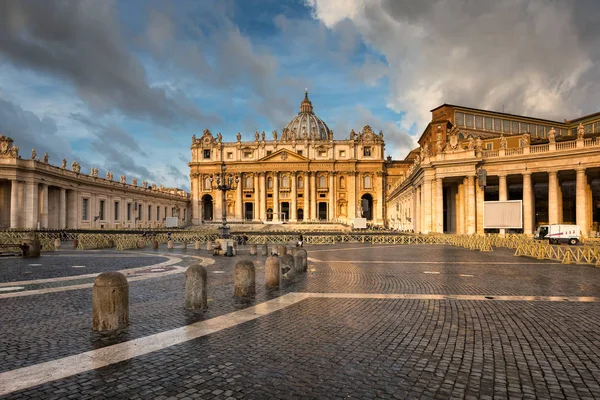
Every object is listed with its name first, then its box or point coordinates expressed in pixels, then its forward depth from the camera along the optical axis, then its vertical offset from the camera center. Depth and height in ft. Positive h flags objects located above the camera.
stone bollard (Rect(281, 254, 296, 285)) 43.09 -5.66
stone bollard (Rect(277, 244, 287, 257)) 71.48 -6.39
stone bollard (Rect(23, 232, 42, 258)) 67.41 -5.40
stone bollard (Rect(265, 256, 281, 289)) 37.42 -5.62
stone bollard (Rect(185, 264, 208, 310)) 28.30 -5.36
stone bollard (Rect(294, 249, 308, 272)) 48.78 -5.01
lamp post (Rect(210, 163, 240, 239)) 85.92 -2.80
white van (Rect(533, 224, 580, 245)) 103.65 -5.24
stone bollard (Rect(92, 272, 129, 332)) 22.91 -5.05
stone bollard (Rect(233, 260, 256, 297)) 32.83 -5.32
